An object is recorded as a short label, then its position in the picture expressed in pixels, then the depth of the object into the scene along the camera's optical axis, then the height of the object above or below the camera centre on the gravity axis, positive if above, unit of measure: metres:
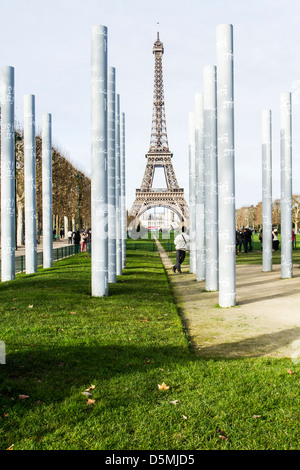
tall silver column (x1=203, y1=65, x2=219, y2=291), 12.96 +1.64
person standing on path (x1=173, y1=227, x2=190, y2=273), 17.62 -0.45
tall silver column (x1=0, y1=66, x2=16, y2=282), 15.14 +2.01
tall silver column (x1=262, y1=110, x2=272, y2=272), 19.11 +1.98
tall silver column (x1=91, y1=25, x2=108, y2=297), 11.26 +1.70
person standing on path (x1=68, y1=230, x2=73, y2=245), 42.29 -0.53
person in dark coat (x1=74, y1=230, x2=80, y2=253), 34.96 -0.38
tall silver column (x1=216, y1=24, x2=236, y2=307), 10.45 +1.68
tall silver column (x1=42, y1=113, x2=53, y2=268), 20.45 +2.52
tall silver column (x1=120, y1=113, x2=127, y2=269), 21.47 +3.09
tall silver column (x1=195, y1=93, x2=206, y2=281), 15.52 +1.62
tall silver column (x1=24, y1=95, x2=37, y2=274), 18.33 +1.88
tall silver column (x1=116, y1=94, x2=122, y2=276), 17.28 +1.40
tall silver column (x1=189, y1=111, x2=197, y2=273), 18.39 +1.80
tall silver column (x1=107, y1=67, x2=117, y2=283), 14.65 +2.13
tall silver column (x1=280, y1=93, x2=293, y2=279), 16.89 +2.36
